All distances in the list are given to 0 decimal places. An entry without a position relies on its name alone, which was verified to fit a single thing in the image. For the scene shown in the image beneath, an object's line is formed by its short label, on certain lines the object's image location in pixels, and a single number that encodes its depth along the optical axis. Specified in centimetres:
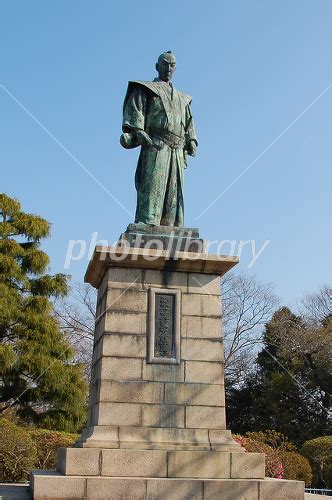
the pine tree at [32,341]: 1659
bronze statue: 871
